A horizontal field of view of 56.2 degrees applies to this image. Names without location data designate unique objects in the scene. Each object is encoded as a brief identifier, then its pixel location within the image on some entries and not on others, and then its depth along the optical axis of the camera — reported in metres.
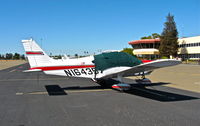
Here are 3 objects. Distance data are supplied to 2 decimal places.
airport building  66.12
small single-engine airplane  11.26
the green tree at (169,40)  70.88
